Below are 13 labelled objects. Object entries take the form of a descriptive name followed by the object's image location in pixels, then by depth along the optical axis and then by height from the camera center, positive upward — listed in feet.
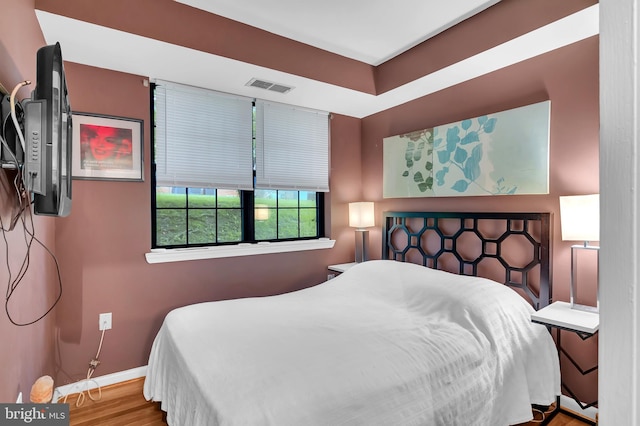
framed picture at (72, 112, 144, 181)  7.94 +1.53
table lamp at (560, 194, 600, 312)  6.33 -0.24
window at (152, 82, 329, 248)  9.12 +1.22
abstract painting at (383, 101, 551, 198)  7.63 +1.38
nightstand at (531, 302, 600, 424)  5.89 -2.04
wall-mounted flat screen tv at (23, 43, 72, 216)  4.05 +0.97
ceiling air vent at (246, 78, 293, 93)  9.09 +3.45
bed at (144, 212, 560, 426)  4.49 -2.30
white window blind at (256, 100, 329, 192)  10.50 +2.03
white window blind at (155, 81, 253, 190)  8.96 +2.03
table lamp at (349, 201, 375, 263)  11.60 -0.33
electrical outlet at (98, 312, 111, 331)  8.20 -2.72
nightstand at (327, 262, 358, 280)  11.23 -1.98
